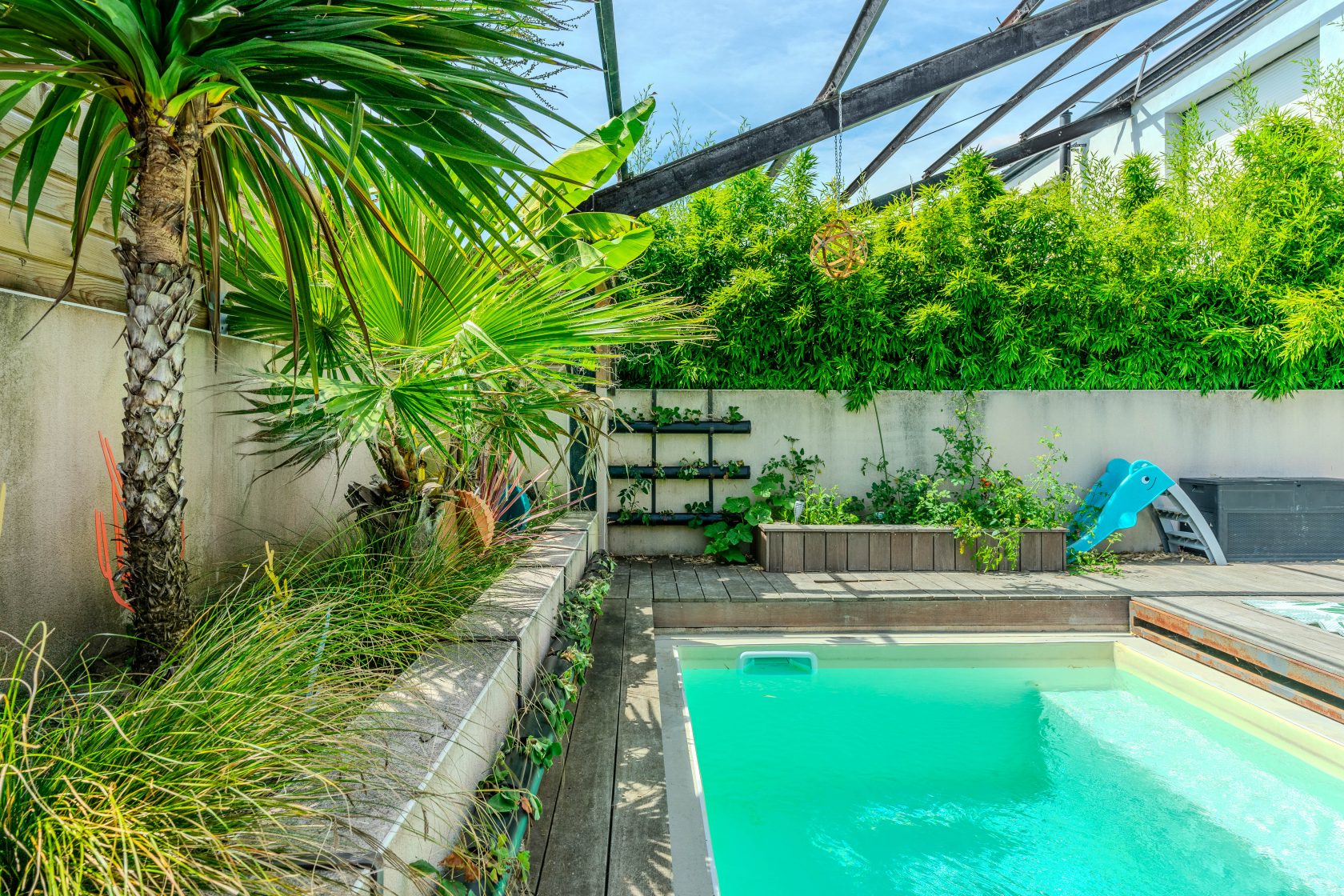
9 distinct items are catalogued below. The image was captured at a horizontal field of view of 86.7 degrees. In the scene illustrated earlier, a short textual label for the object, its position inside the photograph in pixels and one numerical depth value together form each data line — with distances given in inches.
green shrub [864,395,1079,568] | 207.5
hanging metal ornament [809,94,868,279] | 197.8
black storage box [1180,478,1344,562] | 222.5
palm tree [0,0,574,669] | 48.6
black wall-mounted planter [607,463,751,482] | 233.9
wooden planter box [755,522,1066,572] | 207.8
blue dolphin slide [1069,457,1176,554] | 215.9
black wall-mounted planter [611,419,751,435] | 235.9
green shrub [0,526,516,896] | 32.6
